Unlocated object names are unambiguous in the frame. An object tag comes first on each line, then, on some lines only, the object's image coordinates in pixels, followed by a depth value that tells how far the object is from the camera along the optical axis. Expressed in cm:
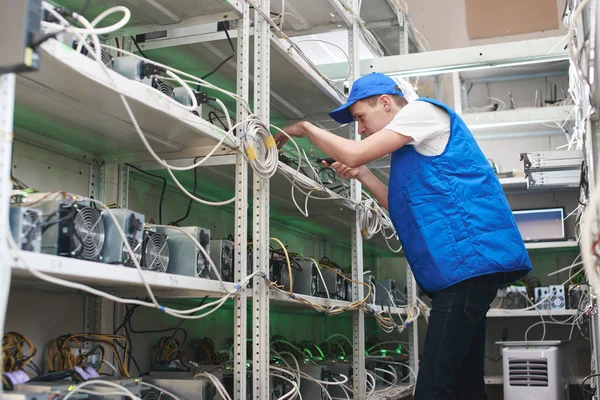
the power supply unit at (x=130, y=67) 170
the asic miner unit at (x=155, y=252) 176
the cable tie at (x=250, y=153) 213
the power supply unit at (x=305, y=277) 280
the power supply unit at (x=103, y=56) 158
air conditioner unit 383
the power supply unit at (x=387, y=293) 383
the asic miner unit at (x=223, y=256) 215
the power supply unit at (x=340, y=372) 321
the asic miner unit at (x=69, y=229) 144
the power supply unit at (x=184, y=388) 202
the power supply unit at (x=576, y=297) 406
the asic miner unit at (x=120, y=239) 157
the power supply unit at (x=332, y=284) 299
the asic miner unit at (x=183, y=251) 193
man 212
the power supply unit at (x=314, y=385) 290
